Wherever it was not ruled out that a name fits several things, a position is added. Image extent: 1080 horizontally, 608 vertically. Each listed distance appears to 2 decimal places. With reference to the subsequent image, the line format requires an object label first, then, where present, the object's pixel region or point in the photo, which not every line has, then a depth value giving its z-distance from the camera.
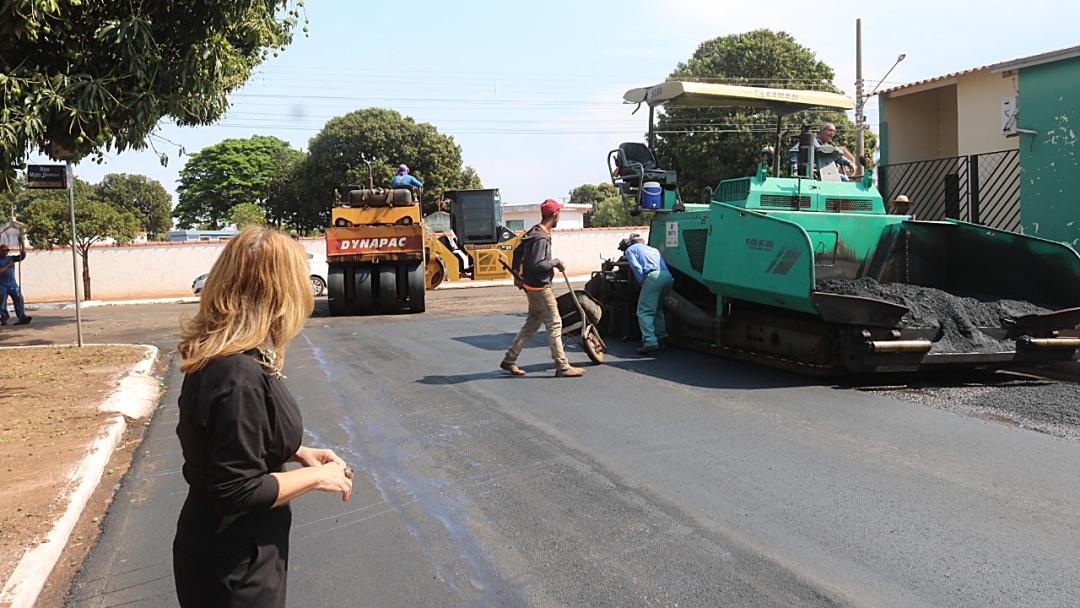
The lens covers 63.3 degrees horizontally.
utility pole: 26.84
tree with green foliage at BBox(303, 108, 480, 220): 41.52
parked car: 23.23
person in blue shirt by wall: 17.64
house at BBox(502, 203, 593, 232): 60.72
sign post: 11.86
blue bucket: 10.62
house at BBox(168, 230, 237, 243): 59.18
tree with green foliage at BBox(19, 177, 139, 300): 24.66
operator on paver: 10.18
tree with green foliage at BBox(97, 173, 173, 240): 69.38
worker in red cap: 8.66
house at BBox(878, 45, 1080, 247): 12.46
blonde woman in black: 2.22
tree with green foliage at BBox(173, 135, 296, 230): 61.28
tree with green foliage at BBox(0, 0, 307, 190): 7.85
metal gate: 13.72
